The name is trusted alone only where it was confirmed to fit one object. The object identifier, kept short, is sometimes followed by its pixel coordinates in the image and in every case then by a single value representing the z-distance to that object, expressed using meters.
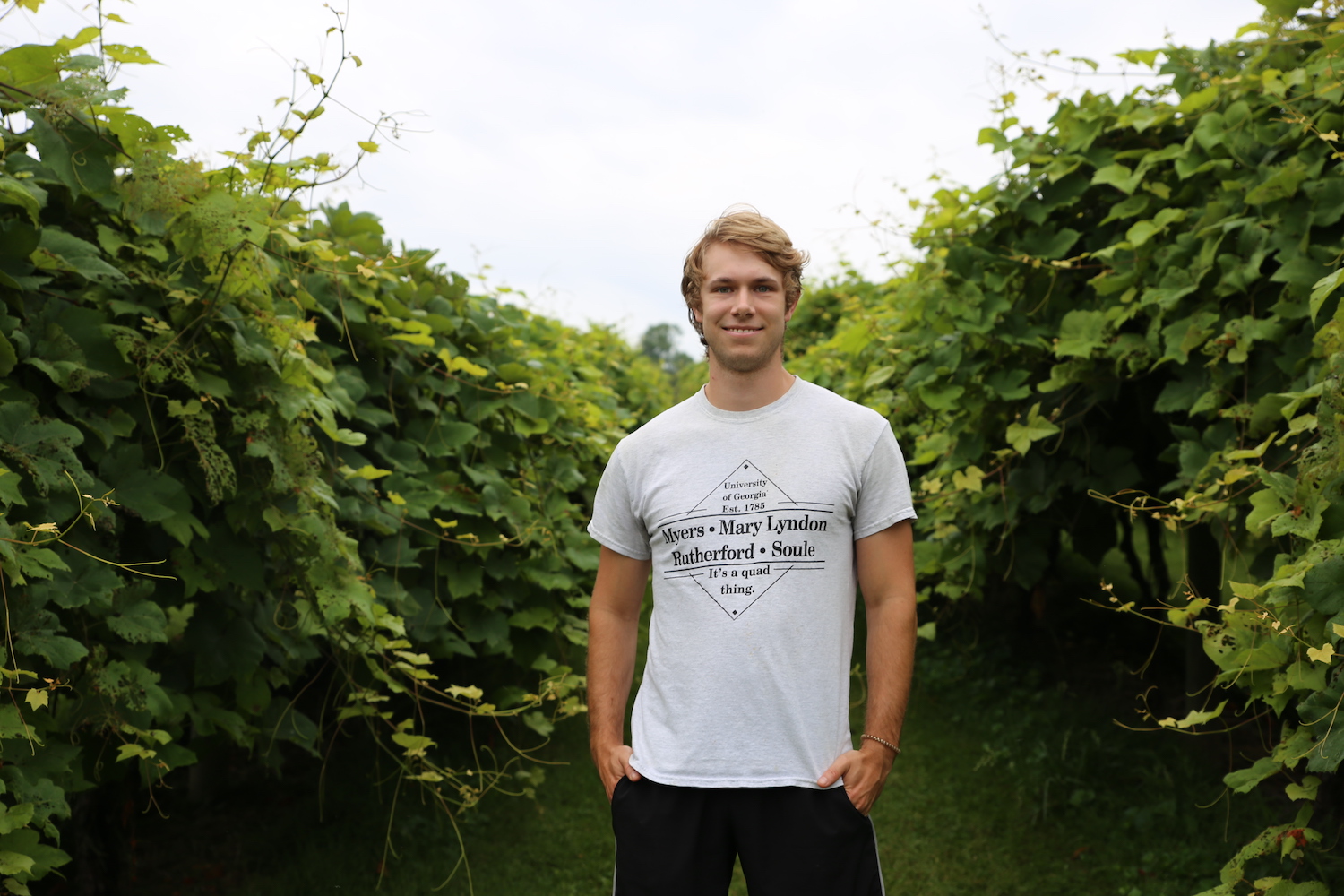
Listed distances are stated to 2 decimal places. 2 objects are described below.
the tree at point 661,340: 48.92
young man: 1.96
